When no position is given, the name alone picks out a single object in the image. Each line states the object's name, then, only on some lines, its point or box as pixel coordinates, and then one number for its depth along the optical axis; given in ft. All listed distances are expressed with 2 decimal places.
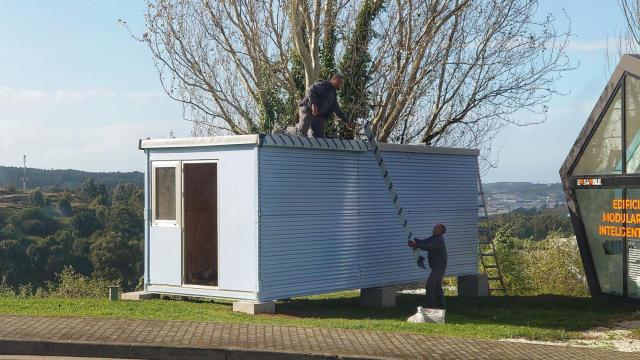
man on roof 52.13
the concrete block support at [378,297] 54.13
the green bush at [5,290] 77.26
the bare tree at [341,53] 75.56
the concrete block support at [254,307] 46.24
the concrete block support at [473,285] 64.23
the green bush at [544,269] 76.38
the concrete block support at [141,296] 52.06
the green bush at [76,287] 75.05
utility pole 245.04
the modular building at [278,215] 47.06
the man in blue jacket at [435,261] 50.88
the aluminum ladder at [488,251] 65.62
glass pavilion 56.13
